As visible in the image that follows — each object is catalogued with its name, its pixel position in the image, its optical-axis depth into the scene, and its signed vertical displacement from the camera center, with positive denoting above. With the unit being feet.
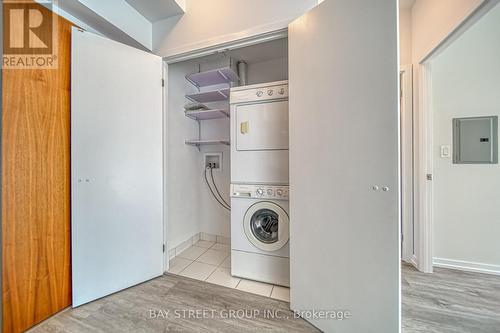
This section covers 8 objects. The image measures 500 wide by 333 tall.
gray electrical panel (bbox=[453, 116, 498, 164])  5.63 +0.83
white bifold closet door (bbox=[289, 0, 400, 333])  3.12 +0.05
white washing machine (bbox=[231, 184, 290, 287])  5.29 -2.12
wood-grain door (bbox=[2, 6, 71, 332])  3.55 -0.53
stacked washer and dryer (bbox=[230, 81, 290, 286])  5.25 -0.52
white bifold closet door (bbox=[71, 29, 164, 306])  4.44 +0.04
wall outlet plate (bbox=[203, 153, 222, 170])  8.40 +0.29
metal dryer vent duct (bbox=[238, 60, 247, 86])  7.63 +4.20
